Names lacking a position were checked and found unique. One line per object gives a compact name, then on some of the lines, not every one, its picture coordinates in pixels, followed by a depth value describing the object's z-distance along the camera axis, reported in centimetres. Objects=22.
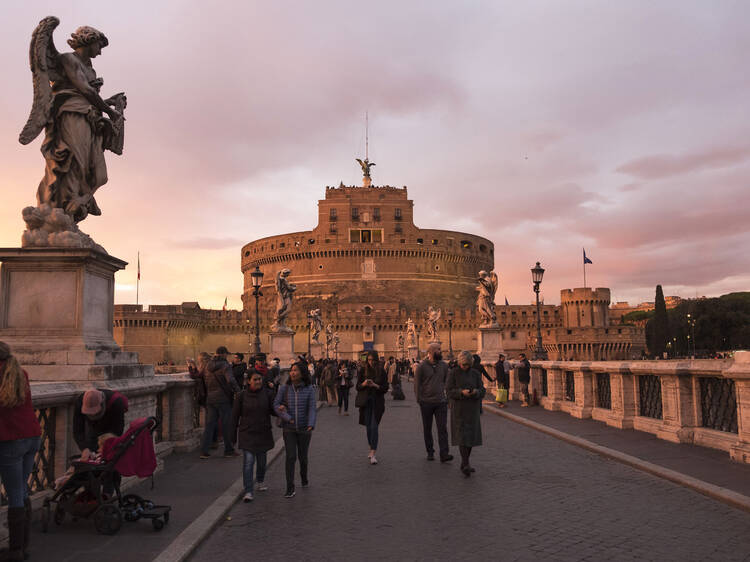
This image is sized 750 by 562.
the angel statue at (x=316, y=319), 4556
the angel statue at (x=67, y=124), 653
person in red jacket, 429
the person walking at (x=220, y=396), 987
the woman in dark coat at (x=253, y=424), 701
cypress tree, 7462
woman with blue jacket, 745
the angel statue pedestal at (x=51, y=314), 627
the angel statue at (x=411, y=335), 5942
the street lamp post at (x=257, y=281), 2384
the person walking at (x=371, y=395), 937
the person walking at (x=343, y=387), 1800
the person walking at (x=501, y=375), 1718
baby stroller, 536
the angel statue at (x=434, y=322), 4676
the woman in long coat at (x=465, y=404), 823
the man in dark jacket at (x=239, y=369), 1193
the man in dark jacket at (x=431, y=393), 955
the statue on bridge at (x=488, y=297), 2292
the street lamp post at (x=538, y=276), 2295
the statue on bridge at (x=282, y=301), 2420
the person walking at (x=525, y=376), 1755
